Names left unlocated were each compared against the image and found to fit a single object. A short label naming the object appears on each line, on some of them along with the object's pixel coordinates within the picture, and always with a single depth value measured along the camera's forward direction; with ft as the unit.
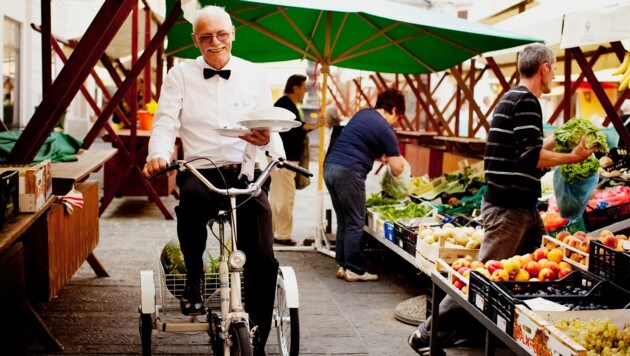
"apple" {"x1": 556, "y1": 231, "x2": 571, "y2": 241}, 17.40
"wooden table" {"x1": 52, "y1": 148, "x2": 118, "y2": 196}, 16.85
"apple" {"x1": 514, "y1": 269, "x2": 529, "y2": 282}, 14.94
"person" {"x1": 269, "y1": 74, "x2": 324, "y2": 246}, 28.91
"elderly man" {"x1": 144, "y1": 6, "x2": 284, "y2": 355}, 14.07
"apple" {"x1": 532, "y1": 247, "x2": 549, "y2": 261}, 15.85
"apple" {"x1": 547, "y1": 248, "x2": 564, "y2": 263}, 15.75
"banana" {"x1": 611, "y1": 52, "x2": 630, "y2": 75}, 22.00
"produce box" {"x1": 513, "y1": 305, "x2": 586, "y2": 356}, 10.75
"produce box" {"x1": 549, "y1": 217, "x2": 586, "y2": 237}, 20.79
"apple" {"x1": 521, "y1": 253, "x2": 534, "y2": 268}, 15.48
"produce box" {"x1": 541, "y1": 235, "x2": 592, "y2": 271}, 15.62
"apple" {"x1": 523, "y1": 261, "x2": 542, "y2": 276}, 15.21
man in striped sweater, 15.58
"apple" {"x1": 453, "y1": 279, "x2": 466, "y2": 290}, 15.46
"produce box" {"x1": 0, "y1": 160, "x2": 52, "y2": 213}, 13.89
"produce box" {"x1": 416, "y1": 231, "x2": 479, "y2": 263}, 19.94
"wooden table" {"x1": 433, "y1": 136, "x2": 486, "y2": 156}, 39.52
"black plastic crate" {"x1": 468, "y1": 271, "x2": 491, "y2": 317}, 13.51
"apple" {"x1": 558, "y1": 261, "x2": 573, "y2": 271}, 15.39
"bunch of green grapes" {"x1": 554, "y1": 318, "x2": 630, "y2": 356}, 11.07
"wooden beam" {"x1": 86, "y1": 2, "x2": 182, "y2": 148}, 30.57
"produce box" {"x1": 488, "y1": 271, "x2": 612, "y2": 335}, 12.78
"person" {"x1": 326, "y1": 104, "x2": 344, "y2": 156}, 40.06
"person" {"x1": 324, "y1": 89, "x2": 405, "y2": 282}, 23.99
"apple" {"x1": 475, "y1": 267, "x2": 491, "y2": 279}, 15.21
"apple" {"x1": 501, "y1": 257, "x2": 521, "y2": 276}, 15.11
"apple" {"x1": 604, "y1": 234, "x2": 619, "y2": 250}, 16.19
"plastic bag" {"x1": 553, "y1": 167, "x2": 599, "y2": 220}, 18.66
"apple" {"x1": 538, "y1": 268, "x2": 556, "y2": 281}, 15.06
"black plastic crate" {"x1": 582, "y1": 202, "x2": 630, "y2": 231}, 21.02
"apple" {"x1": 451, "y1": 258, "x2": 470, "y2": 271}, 16.20
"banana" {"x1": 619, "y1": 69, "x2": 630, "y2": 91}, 21.00
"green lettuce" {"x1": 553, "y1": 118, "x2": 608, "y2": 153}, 16.65
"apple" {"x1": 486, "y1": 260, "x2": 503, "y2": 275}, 15.44
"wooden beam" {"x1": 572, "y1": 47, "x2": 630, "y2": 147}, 23.02
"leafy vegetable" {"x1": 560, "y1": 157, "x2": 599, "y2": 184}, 18.34
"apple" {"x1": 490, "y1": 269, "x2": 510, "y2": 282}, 14.96
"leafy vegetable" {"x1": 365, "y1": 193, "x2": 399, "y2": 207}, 29.40
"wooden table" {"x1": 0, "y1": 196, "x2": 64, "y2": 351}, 12.25
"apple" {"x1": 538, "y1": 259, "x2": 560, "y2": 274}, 15.29
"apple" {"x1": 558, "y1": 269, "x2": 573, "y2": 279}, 15.15
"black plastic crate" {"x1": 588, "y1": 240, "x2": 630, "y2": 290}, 13.41
